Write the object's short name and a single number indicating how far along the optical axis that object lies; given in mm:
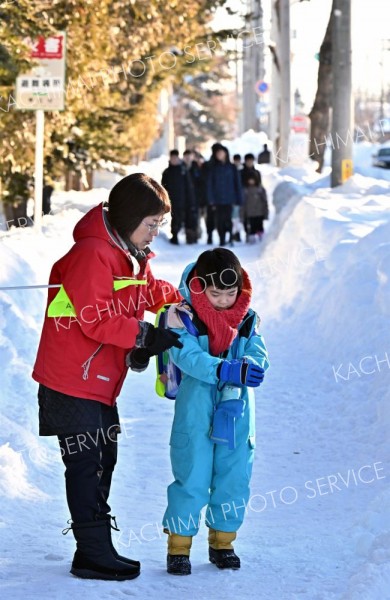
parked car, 59131
